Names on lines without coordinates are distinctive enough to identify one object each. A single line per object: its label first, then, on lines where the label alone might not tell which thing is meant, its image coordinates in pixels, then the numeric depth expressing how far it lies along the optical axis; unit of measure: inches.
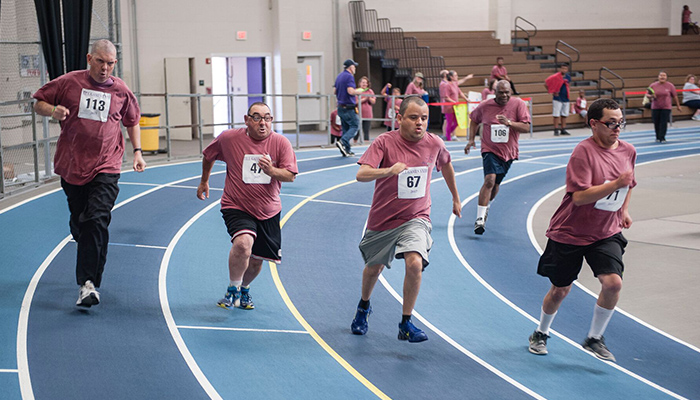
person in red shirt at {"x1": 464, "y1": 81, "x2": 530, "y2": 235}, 401.1
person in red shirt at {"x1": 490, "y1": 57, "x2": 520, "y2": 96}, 963.3
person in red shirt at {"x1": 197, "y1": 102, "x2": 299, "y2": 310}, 255.6
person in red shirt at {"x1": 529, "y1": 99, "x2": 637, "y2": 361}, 212.7
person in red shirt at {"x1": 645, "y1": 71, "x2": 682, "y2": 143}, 840.3
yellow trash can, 725.3
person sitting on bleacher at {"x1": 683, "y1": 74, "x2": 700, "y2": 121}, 1033.5
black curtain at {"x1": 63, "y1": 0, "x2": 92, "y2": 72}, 544.1
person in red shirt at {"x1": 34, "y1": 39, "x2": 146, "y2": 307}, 260.4
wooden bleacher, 1115.9
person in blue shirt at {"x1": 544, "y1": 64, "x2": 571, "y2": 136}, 948.0
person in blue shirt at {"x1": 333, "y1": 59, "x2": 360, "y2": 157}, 704.4
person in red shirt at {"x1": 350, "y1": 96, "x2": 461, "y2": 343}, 227.8
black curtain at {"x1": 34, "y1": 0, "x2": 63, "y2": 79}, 529.0
